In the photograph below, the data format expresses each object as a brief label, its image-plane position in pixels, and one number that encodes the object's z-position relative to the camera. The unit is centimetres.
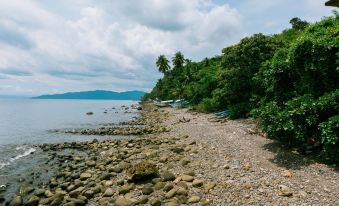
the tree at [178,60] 11288
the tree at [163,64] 11712
